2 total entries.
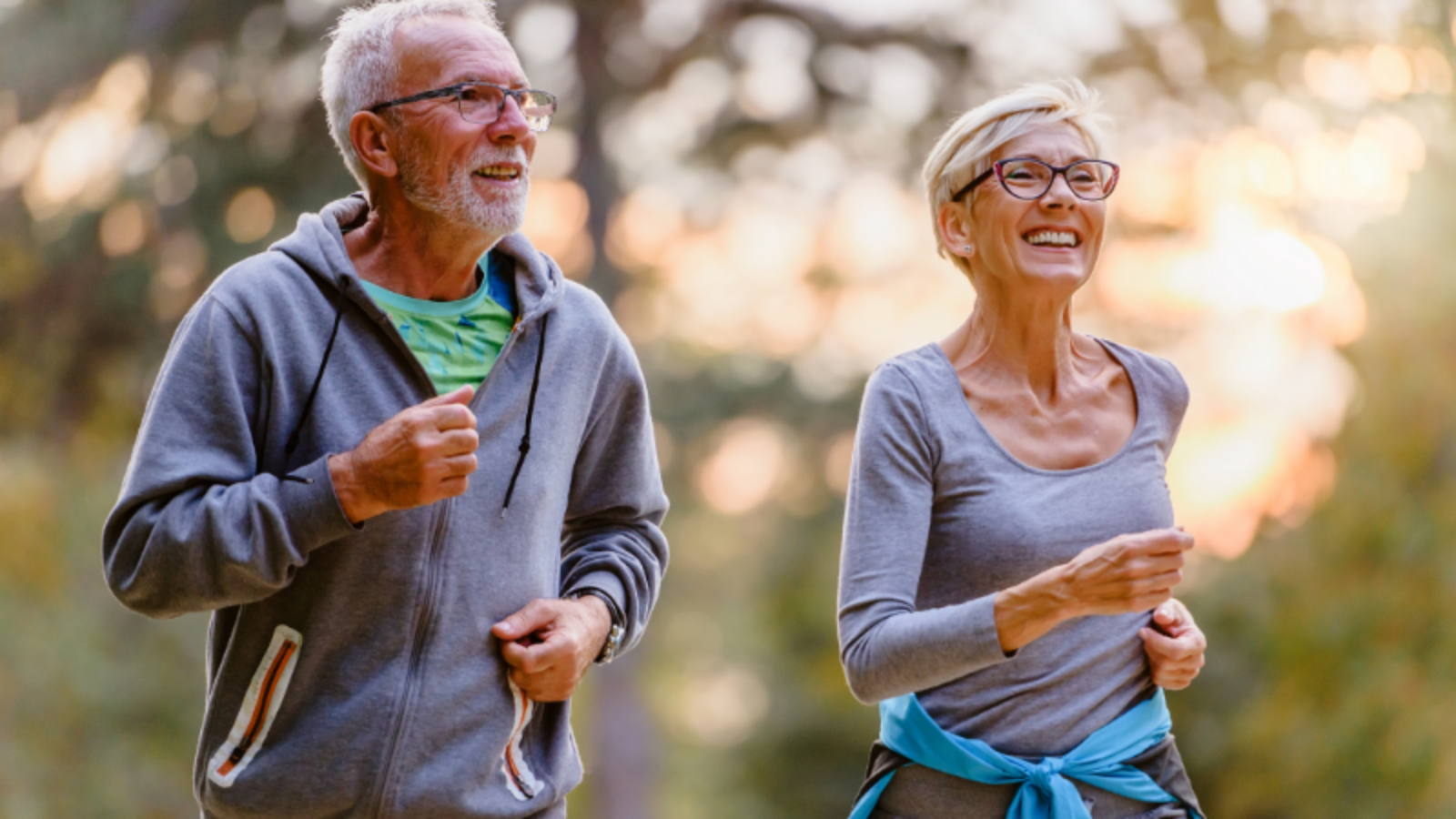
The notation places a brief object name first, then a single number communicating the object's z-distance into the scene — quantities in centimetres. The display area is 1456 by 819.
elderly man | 461
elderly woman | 473
